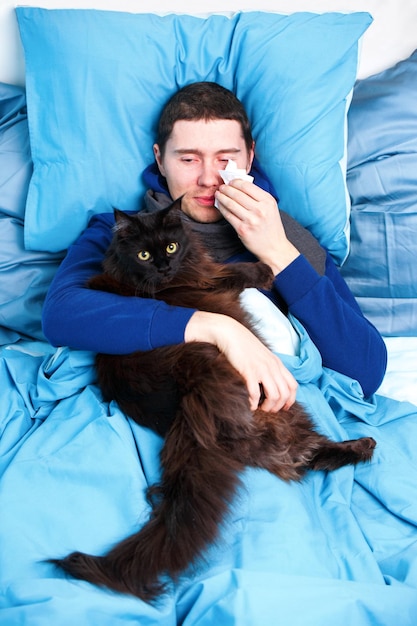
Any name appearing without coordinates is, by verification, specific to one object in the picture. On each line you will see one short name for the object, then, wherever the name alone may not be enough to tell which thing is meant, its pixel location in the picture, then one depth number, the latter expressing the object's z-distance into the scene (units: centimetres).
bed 130
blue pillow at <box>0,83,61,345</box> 215
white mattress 199
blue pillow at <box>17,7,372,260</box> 207
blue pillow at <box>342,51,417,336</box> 229
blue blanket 115
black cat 123
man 157
